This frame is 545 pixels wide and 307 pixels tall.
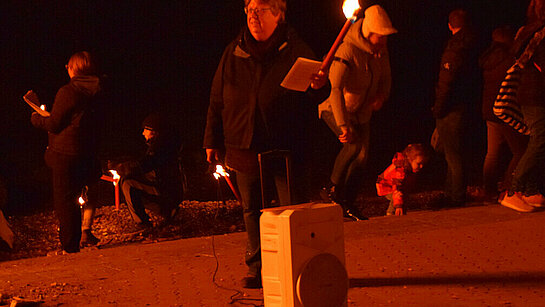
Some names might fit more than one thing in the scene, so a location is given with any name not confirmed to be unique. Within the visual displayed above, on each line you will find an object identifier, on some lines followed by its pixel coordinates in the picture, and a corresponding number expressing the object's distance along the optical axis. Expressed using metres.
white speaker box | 4.94
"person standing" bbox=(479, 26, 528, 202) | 9.71
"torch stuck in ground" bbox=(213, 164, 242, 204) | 9.38
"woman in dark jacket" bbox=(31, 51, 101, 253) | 8.34
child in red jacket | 9.63
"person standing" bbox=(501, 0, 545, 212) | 8.51
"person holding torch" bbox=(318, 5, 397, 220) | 8.55
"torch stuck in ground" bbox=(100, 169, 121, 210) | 10.47
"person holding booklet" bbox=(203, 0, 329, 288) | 6.09
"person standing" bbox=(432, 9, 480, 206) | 9.70
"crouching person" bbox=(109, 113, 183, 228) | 10.13
